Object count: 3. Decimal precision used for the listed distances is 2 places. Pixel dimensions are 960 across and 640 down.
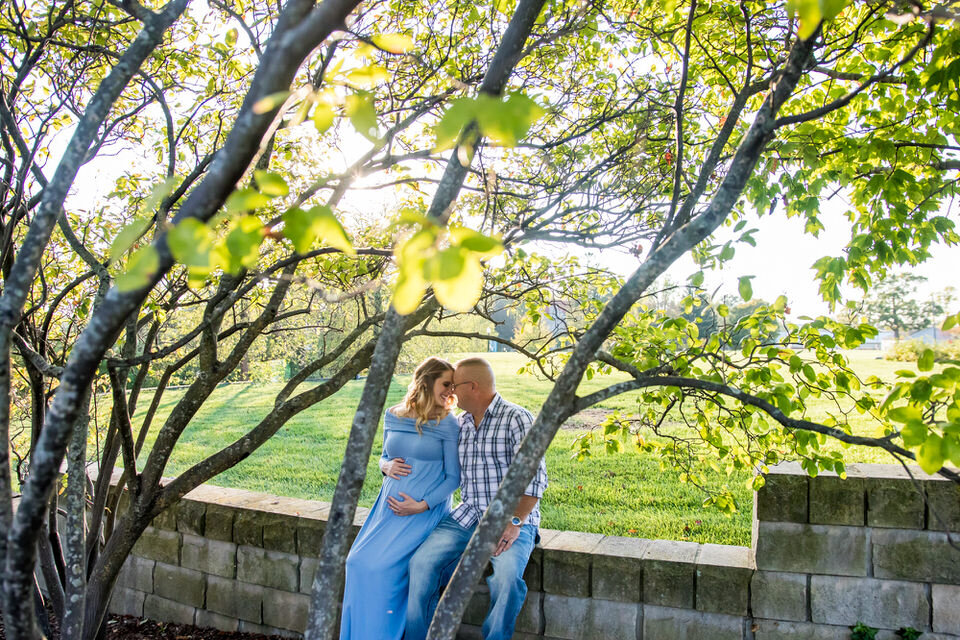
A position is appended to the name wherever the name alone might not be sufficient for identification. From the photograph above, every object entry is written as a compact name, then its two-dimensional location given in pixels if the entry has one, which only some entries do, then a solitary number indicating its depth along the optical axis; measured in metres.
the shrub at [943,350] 1.98
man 3.27
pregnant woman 3.49
